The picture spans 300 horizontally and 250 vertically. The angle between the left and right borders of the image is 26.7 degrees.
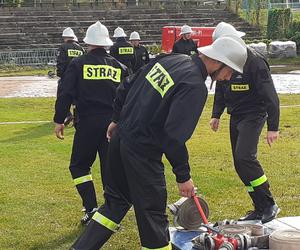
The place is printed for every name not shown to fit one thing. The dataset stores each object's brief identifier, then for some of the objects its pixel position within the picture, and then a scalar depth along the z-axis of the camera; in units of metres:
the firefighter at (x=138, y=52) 16.55
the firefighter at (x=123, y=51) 15.19
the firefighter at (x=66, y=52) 13.25
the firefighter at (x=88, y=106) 6.76
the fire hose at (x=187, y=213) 6.05
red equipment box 29.95
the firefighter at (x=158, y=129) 4.53
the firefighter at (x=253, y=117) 6.33
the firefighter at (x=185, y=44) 17.12
